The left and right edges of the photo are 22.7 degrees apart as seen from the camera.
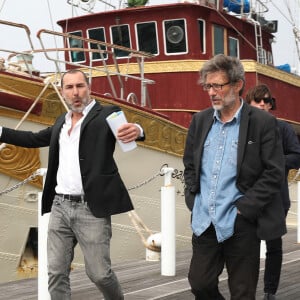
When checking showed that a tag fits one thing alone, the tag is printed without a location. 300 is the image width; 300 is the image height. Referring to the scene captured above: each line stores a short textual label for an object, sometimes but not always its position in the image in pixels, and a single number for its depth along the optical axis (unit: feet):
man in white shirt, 13.10
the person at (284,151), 15.44
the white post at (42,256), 16.15
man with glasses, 11.47
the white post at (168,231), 21.83
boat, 27.35
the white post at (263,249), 24.15
